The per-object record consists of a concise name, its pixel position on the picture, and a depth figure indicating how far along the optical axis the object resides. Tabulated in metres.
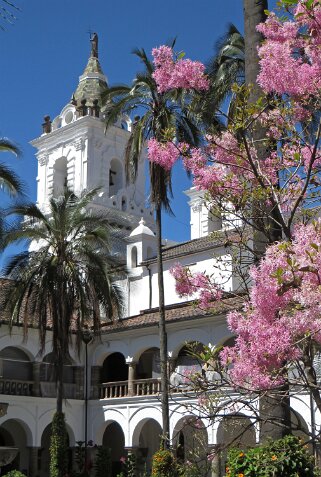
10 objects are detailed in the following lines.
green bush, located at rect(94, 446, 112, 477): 30.98
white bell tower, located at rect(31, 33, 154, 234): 46.53
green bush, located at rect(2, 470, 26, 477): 25.34
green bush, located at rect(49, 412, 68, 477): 28.64
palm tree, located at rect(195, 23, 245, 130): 22.59
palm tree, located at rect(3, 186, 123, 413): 28.14
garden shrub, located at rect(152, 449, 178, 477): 25.42
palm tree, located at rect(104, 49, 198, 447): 26.00
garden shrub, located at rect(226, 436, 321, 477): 10.73
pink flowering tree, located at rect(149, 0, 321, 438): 7.48
